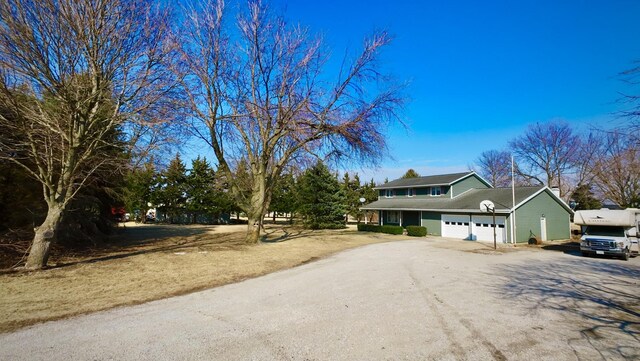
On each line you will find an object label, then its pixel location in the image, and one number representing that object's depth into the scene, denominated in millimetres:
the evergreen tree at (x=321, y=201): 36781
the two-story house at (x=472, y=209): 26156
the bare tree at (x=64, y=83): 8922
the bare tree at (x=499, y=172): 51531
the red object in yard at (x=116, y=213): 22903
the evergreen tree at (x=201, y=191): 45500
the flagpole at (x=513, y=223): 25125
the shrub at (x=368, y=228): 34000
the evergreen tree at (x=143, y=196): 44062
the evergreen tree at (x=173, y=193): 44625
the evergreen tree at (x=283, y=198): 47594
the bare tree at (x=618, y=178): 33331
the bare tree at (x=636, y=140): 6947
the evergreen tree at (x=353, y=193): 53469
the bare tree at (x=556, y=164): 40750
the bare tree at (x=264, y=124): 17031
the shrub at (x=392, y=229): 31334
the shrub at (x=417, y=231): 29844
